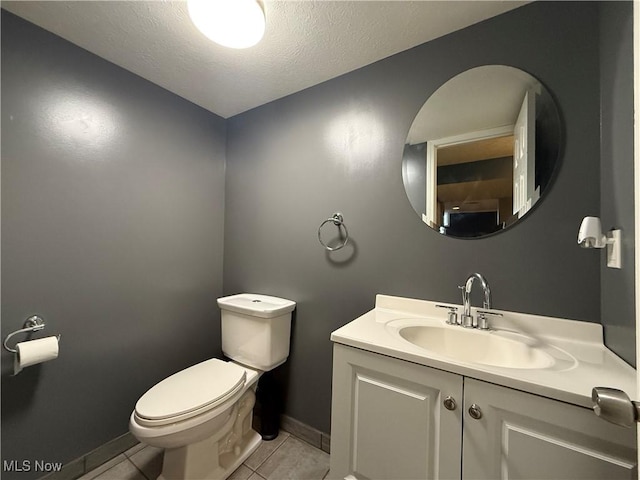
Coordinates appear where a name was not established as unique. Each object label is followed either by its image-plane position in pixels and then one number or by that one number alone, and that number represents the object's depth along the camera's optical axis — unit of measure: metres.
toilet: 1.02
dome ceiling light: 0.93
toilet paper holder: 1.05
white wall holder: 0.71
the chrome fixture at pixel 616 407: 0.38
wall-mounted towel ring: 1.40
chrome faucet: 0.98
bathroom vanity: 0.57
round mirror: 0.98
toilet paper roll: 1.01
